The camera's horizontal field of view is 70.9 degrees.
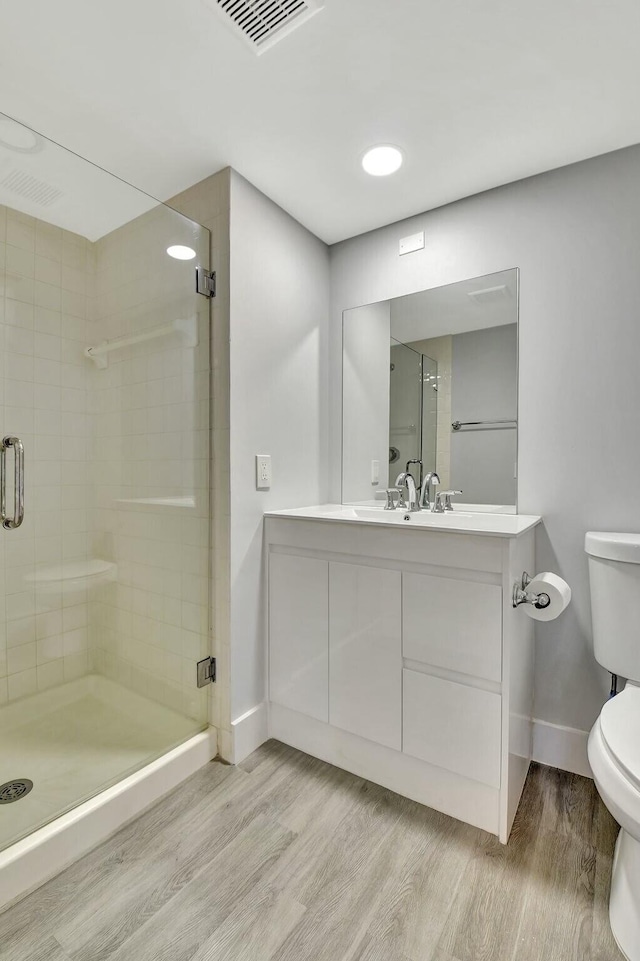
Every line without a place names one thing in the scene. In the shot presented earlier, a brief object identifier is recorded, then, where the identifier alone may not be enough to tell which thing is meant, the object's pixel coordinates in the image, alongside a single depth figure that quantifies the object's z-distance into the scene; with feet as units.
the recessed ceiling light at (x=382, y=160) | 5.11
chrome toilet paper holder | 4.46
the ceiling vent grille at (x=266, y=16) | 3.52
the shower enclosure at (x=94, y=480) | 4.27
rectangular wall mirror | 5.85
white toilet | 3.14
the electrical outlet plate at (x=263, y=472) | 5.86
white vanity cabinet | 4.35
